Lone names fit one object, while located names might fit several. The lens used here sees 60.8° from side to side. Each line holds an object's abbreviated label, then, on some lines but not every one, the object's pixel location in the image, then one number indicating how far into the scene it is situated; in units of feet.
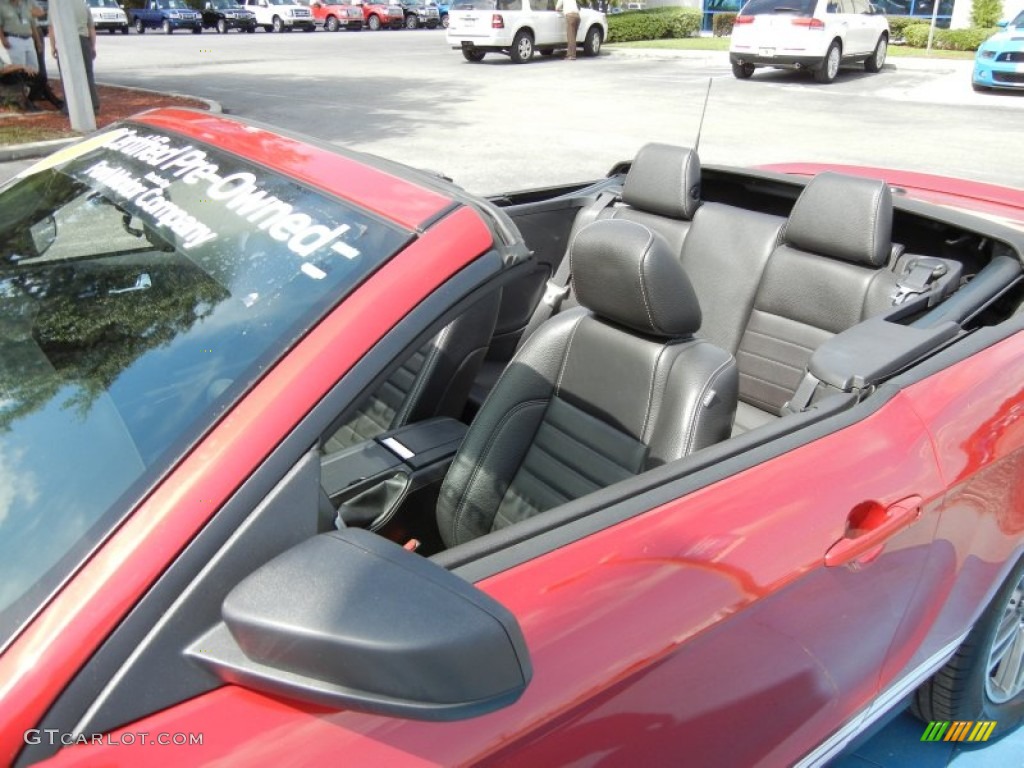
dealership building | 76.14
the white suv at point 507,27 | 63.57
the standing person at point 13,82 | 36.68
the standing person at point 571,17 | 66.80
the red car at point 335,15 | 109.99
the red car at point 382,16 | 113.91
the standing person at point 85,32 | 32.99
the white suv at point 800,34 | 49.73
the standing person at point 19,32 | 35.14
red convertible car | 3.37
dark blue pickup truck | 107.04
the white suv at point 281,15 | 109.81
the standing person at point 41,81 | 38.09
